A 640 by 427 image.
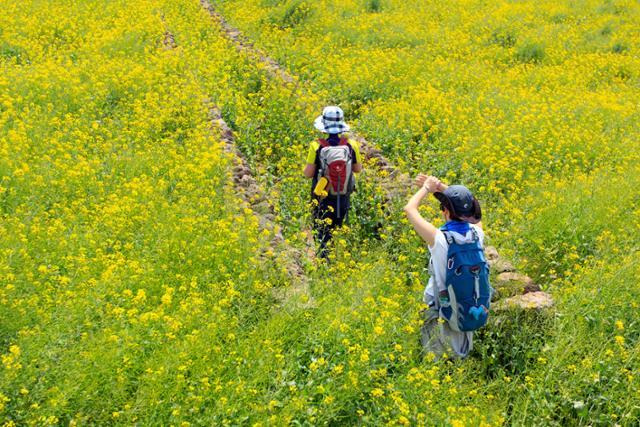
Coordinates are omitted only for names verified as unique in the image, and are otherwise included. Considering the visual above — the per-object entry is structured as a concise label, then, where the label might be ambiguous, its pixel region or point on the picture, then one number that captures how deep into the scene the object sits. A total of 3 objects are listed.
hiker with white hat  5.35
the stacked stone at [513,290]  4.52
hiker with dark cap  3.58
